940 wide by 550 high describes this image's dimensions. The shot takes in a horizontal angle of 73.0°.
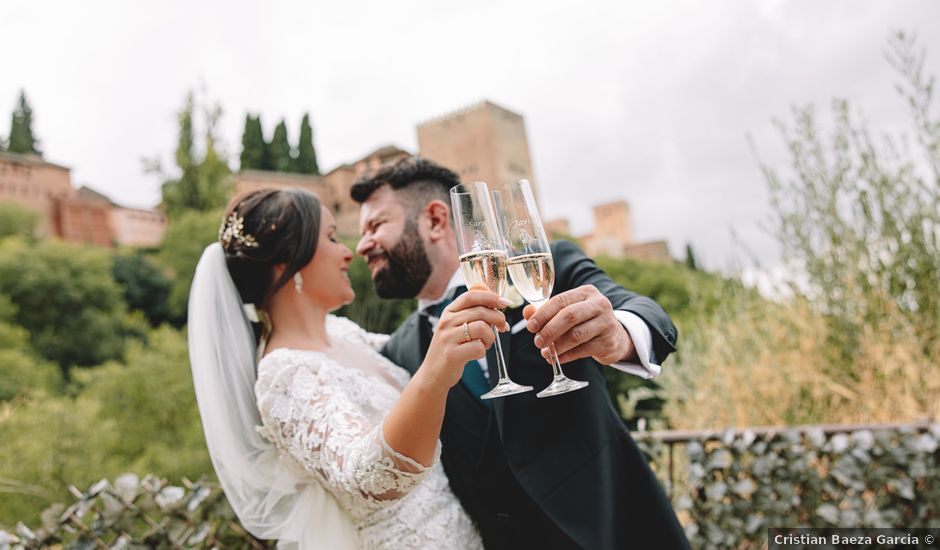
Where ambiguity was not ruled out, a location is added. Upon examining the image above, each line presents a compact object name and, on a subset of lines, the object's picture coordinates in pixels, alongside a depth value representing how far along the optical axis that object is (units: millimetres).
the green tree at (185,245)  28078
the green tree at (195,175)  31344
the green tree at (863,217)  3760
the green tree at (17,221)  34156
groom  1469
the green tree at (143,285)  33250
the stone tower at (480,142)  35688
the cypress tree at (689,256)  33200
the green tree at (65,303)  26484
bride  1424
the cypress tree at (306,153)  37844
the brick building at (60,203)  38281
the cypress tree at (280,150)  38559
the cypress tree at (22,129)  42062
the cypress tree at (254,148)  38281
